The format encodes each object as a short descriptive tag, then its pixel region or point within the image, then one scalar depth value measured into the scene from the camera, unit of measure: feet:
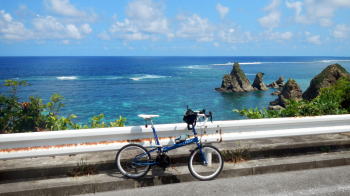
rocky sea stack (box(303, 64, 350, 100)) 107.86
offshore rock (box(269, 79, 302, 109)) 167.15
